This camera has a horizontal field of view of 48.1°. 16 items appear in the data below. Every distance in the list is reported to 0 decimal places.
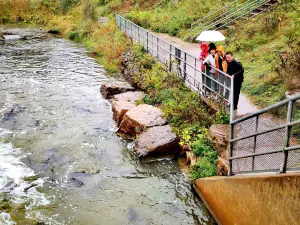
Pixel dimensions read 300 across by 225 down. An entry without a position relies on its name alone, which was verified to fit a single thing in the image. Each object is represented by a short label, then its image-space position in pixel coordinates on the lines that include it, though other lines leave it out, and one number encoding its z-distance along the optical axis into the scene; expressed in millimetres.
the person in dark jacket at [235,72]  9250
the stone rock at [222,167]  7677
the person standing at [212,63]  10289
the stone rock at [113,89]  15078
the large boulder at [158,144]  9805
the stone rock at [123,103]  12227
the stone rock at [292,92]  9552
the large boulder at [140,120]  10836
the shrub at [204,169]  8234
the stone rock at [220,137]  8414
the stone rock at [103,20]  29875
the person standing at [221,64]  9656
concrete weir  4745
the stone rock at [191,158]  8930
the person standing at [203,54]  11004
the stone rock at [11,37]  27547
